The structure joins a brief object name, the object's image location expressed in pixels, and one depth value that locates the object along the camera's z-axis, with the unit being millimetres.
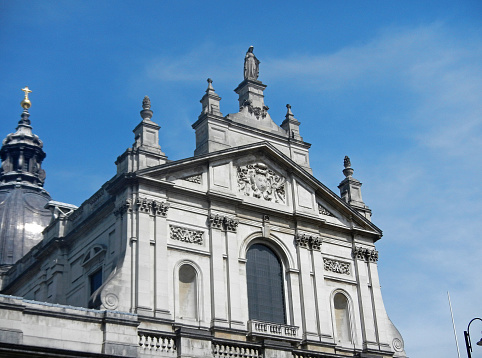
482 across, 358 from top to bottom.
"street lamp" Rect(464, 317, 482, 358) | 27006
